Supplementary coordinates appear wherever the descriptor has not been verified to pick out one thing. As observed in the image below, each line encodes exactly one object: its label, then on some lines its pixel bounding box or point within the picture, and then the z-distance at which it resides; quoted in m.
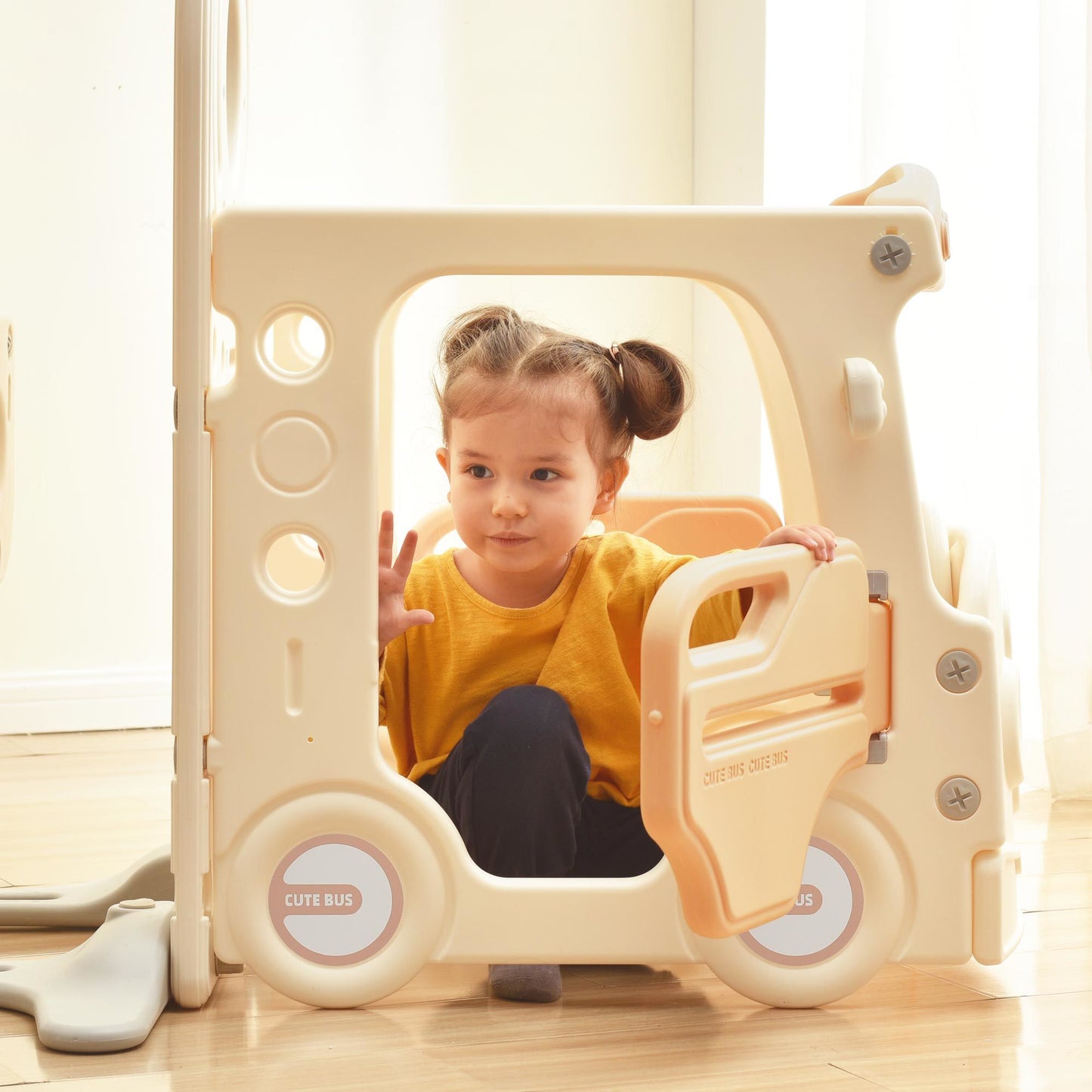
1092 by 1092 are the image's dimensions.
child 3.29
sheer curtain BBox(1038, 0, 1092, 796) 4.08
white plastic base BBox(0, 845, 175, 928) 3.47
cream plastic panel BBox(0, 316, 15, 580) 3.57
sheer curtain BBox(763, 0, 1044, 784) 4.24
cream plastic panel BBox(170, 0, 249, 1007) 3.15
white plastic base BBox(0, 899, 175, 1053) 3.11
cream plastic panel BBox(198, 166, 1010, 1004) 3.19
